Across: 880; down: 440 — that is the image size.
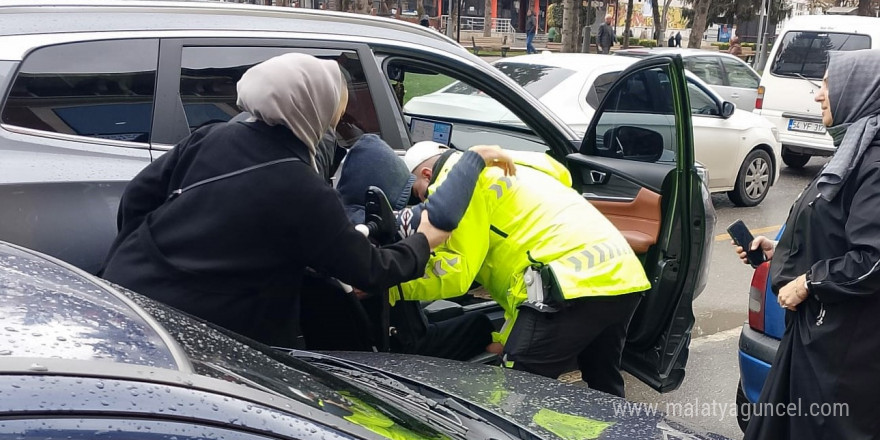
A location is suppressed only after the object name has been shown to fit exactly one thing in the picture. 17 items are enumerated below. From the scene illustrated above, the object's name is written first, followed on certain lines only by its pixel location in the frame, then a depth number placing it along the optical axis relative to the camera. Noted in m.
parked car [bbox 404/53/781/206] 7.50
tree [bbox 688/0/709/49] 26.05
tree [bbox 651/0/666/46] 37.81
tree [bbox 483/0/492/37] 46.28
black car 1.10
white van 10.33
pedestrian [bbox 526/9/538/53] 32.22
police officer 2.79
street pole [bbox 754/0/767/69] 24.00
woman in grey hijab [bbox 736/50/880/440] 2.51
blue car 3.37
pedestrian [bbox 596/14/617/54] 25.00
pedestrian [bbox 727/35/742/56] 21.90
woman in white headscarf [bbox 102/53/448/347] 2.26
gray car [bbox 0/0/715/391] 2.85
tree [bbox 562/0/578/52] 19.56
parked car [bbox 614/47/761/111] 11.47
